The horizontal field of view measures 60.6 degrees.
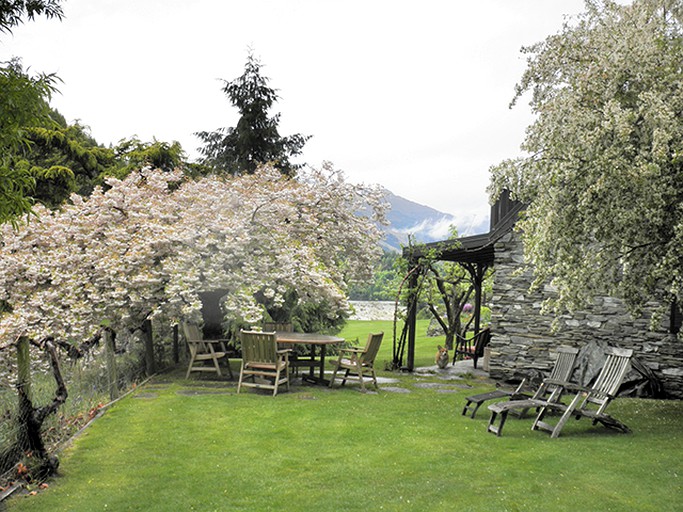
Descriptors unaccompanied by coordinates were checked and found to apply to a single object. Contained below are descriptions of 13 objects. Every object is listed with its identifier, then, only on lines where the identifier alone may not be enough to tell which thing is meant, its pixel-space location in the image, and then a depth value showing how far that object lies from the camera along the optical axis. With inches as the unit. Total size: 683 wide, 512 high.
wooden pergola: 422.0
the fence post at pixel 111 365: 307.6
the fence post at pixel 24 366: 183.2
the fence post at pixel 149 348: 399.9
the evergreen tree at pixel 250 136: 786.8
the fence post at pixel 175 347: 469.1
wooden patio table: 354.9
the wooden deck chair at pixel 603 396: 251.1
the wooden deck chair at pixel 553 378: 280.0
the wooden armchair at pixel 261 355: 327.6
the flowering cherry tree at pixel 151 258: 347.6
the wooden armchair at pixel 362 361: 353.1
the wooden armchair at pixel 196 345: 378.6
